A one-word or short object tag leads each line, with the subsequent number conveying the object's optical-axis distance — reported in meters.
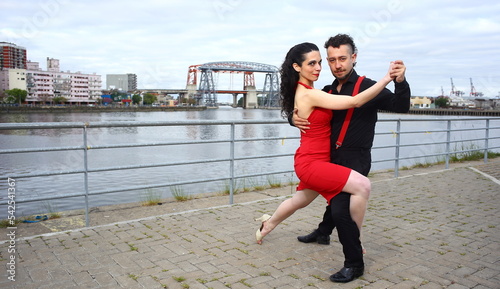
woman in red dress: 3.26
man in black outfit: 3.30
